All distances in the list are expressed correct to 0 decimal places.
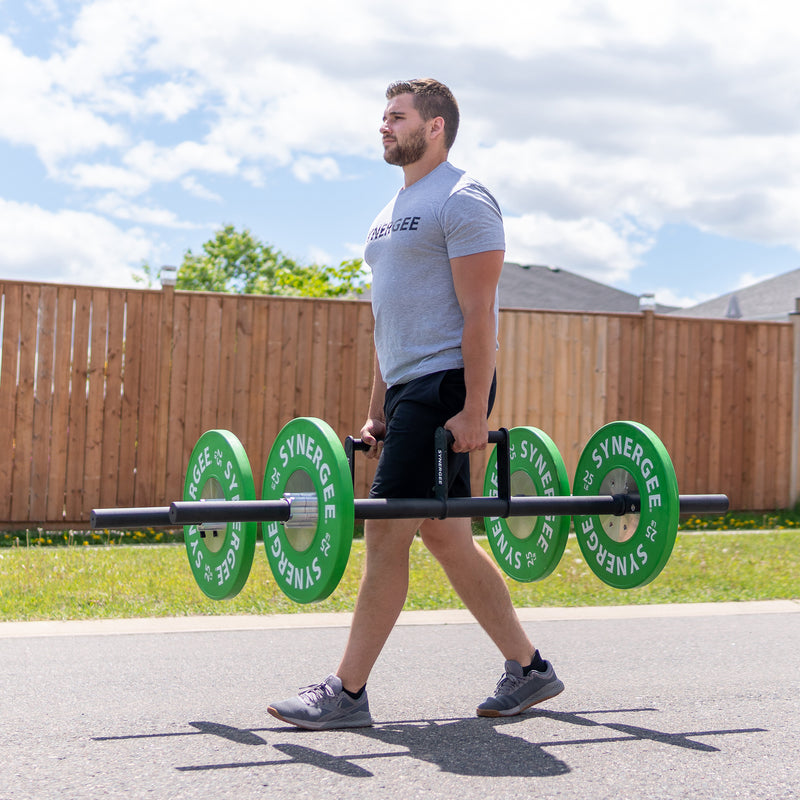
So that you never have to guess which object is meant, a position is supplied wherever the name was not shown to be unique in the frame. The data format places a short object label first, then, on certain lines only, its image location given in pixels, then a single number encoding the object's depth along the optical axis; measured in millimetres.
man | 3293
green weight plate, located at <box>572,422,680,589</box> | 3365
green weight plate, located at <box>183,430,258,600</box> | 3320
